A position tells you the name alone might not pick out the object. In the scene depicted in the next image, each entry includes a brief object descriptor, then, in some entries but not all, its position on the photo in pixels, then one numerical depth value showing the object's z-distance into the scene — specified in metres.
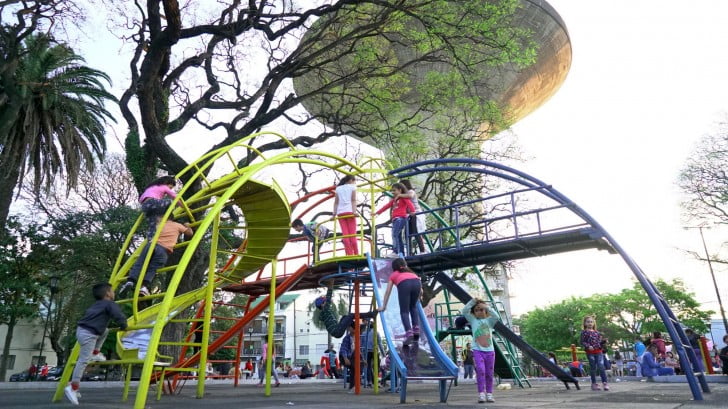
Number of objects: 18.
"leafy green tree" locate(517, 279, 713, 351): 49.06
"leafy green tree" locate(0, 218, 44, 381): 18.17
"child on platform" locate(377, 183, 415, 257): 10.88
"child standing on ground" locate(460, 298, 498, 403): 7.14
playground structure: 6.95
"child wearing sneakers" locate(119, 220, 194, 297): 7.40
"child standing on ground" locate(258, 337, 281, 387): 14.70
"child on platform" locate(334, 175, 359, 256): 10.55
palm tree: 17.02
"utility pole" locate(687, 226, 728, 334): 30.92
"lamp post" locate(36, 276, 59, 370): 18.72
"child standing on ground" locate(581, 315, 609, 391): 9.95
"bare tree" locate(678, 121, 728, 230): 26.39
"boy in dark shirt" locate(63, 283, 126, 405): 6.57
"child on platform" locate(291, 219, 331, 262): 10.95
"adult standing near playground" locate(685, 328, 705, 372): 13.75
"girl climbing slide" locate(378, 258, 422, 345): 7.43
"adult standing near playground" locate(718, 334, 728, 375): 13.91
